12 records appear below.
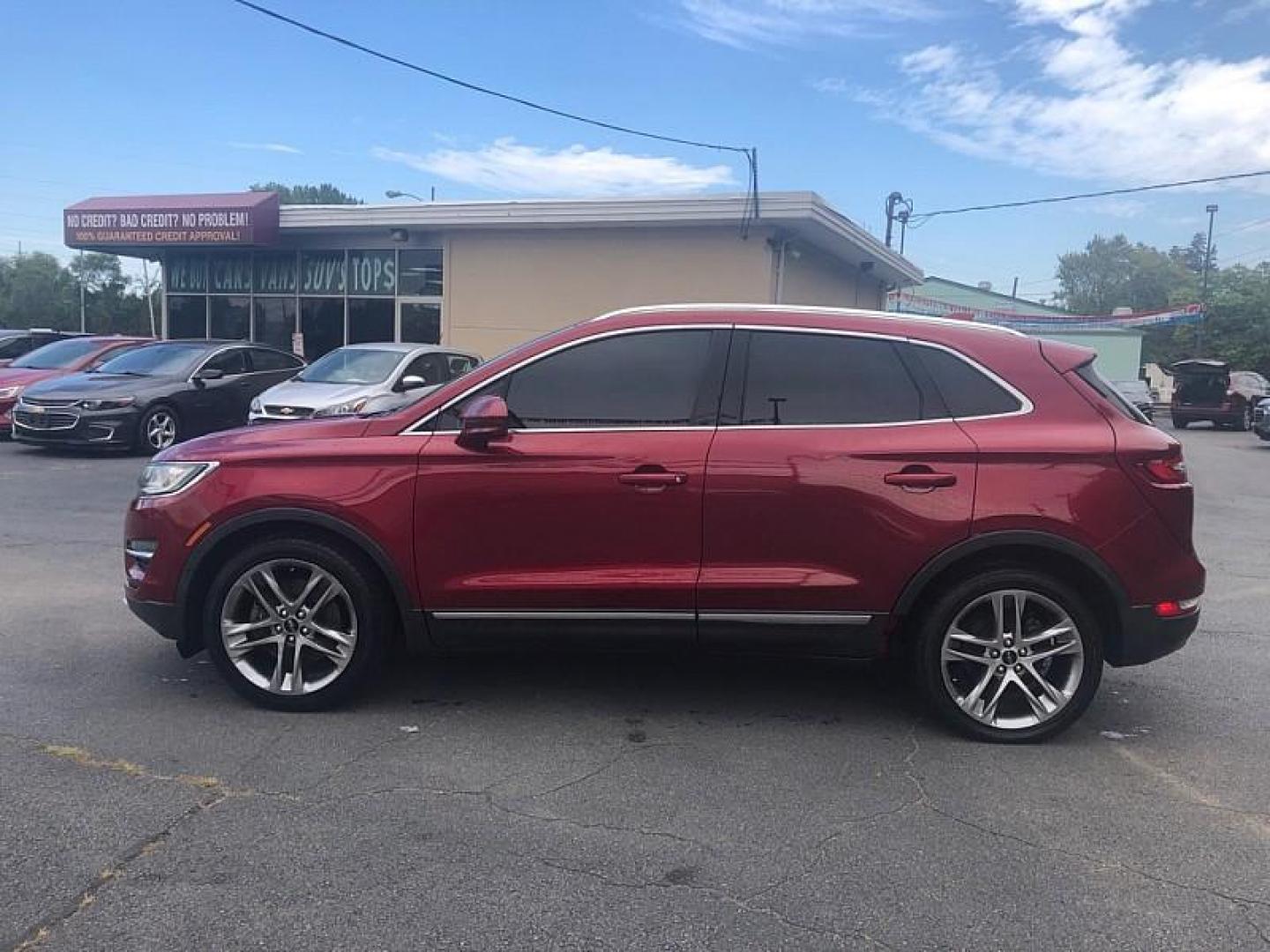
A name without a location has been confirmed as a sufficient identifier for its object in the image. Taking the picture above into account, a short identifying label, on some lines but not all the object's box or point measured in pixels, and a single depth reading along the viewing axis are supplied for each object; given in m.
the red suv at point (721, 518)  4.11
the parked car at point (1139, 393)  26.23
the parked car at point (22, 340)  18.19
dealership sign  20.30
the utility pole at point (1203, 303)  48.12
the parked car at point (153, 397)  12.74
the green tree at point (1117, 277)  104.75
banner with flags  36.59
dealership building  17.64
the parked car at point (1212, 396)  26.41
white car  11.70
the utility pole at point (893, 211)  38.28
